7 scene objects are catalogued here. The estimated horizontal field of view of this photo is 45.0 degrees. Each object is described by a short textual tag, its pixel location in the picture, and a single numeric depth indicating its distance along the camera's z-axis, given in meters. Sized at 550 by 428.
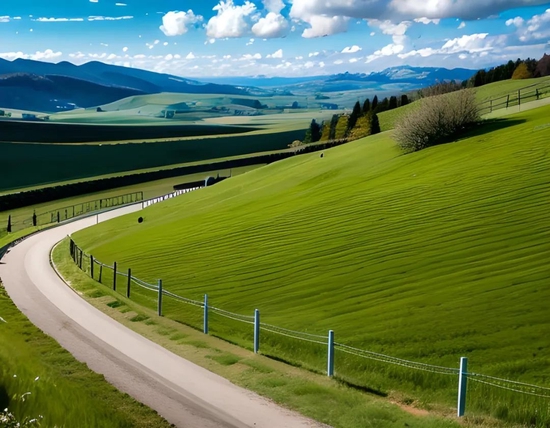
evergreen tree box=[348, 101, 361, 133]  132.27
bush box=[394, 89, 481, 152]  43.31
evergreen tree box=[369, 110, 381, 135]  112.69
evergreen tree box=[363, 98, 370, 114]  133.75
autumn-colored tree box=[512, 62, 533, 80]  117.88
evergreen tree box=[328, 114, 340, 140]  142.12
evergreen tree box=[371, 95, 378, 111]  131.09
